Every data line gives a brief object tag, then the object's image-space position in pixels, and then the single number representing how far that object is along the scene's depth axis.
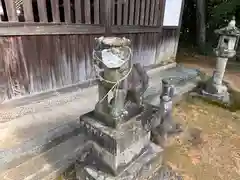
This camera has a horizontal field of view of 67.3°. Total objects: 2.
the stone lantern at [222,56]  4.98
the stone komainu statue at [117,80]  1.82
